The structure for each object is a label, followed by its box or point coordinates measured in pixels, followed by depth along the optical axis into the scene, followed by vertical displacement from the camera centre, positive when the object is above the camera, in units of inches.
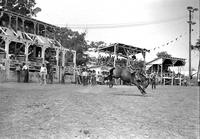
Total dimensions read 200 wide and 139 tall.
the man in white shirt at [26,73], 1108.6 +16.5
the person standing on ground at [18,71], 1108.2 +23.3
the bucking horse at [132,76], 640.4 +3.9
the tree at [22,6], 1711.4 +404.1
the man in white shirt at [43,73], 981.8 +14.8
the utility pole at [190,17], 1653.5 +327.2
